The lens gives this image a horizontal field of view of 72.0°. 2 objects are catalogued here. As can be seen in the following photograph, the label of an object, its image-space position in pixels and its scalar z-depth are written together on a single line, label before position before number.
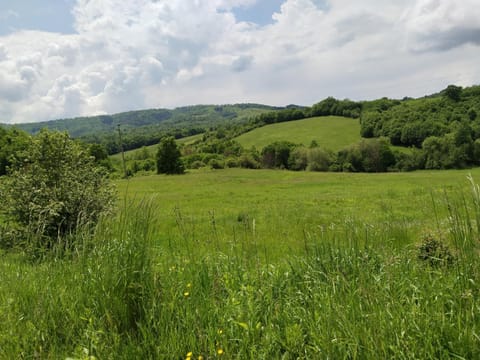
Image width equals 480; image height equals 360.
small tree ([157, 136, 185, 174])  68.12
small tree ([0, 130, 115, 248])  8.78
